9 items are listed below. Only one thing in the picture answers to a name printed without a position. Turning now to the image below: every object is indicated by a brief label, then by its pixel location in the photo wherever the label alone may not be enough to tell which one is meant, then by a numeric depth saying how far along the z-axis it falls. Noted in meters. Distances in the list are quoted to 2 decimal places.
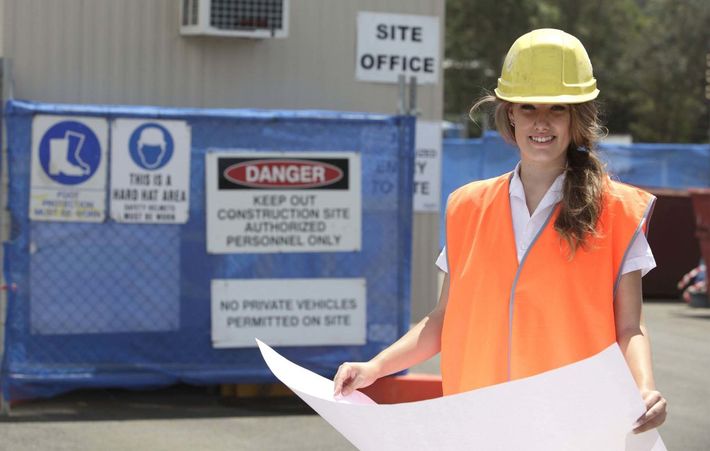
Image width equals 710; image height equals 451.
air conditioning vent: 16.25
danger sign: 13.52
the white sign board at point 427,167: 18.46
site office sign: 17.43
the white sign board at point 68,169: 13.20
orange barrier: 13.58
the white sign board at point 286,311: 13.62
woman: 4.84
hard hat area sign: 13.41
